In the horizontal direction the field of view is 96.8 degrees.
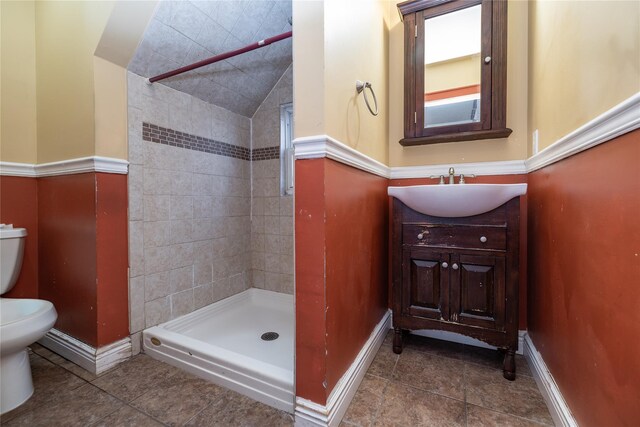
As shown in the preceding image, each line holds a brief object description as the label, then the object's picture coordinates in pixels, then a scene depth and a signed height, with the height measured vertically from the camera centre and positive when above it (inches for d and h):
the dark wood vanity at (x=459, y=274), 54.8 -13.5
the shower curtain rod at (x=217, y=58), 56.8 +32.5
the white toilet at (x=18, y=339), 46.7 -21.7
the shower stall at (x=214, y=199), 61.5 +3.0
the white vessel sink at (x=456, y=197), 51.1 +2.3
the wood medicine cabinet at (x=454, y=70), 63.8 +33.0
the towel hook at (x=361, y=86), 51.0 +22.5
